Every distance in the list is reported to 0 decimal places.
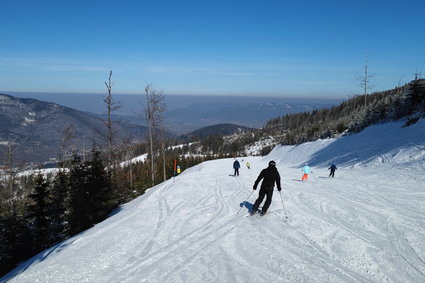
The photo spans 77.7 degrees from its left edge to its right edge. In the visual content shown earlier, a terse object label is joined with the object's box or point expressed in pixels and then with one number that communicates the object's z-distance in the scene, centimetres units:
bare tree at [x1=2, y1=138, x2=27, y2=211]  2182
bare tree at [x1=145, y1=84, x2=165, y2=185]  3095
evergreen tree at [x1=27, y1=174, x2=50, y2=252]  2077
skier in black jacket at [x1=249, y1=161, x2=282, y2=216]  934
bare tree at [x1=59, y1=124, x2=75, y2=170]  2839
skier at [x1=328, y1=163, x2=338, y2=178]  2087
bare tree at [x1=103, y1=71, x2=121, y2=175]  2315
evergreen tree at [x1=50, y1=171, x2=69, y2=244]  2255
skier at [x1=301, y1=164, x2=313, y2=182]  1935
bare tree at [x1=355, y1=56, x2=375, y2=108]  4514
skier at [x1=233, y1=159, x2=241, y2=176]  2266
